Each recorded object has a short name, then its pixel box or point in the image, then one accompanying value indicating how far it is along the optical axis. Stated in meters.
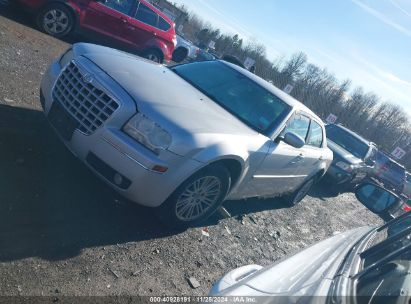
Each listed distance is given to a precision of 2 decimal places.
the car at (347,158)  9.45
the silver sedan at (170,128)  3.41
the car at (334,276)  1.71
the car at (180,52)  16.73
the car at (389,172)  11.76
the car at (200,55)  21.09
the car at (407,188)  17.75
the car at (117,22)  9.30
